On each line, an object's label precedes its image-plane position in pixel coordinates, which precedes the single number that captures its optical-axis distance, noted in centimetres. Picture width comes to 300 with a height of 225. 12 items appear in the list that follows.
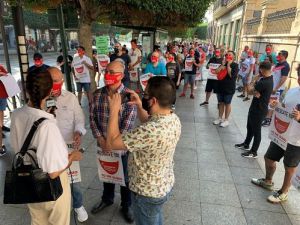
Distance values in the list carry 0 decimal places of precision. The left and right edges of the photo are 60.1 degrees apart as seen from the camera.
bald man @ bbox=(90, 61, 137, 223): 279
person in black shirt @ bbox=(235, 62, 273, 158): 468
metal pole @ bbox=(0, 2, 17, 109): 556
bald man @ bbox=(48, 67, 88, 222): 287
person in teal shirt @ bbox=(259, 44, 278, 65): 876
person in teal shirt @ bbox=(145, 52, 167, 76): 689
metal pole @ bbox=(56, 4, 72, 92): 579
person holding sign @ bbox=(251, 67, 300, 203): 324
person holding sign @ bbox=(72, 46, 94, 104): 699
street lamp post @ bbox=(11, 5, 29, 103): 491
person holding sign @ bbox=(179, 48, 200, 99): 936
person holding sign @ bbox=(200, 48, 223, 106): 703
